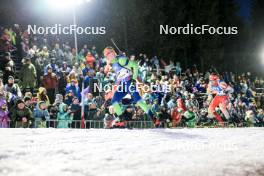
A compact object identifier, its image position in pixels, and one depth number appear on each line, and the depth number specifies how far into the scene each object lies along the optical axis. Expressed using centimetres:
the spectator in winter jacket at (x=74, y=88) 1188
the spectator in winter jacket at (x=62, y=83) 1263
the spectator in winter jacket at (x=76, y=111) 1071
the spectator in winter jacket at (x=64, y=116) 1031
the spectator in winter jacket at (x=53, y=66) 1262
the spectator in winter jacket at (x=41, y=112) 989
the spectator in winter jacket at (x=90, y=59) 1464
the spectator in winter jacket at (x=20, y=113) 894
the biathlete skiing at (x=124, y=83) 1096
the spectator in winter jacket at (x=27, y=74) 1189
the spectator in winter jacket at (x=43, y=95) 1115
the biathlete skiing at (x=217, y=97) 1466
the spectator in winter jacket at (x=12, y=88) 1067
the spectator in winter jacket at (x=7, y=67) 1170
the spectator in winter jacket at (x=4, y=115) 916
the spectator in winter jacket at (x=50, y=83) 1212
